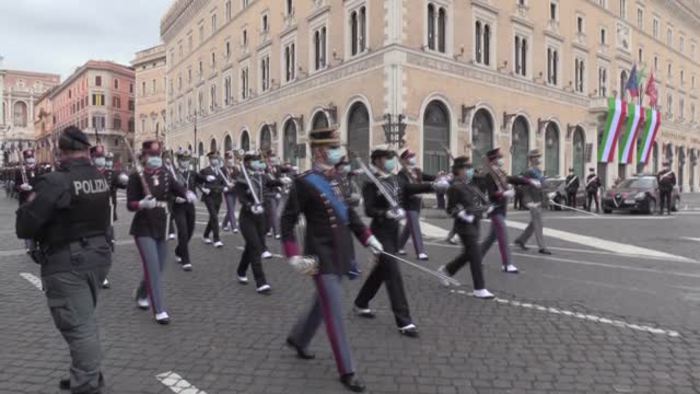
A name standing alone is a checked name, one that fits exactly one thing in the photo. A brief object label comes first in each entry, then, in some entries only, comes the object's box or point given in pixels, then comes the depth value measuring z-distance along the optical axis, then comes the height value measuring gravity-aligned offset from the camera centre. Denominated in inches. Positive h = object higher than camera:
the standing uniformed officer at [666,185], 832.9 -13.2
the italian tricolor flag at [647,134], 1747.0 +122.4
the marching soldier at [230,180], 492.1 -0.6
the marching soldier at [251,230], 296.4 -25.5
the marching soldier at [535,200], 413.1 -16.4
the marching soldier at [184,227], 351.9 -28.7
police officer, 147.6 -16.8
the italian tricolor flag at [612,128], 1568.7 +125.7
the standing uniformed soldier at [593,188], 922.7 -18.3
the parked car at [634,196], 871.1 -29.5
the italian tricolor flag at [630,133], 1674.5 +119.2
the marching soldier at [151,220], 242.5 -16.4
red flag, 1583.4 +222.6
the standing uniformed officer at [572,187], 949.8 -17.2
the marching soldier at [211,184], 491.8 -3.8
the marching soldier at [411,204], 372.2 -17.5
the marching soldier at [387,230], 227.1 -22.0
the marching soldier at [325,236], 171.3 -16.8
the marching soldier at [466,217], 288.4 -19.6
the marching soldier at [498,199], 350.6 -12.9
